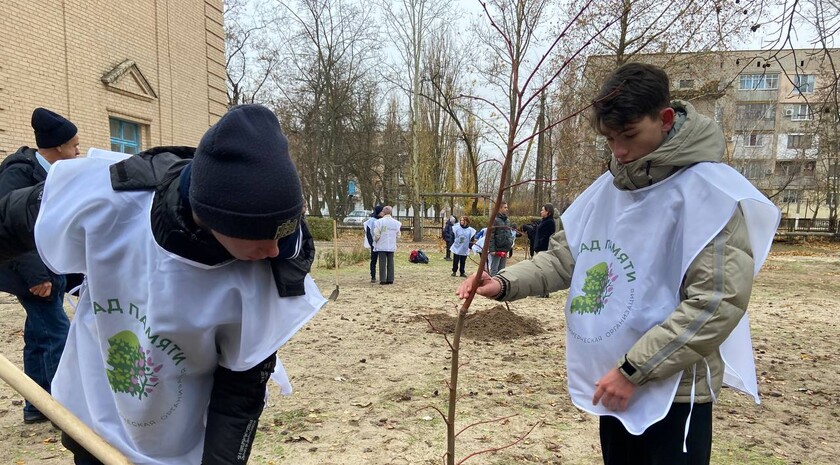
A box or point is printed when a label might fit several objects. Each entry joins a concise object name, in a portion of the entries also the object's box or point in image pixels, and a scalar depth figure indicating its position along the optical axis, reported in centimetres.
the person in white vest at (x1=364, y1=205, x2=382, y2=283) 1123
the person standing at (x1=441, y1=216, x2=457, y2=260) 1678
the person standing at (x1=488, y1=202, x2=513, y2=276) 1011
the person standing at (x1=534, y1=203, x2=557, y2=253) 1029
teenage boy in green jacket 140
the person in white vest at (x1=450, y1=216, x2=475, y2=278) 1210
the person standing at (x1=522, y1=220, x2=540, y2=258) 1177
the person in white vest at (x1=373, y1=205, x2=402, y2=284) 1062
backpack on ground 1579
